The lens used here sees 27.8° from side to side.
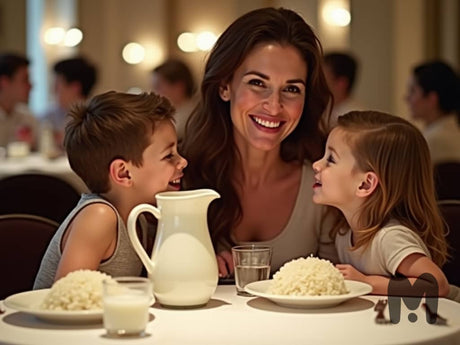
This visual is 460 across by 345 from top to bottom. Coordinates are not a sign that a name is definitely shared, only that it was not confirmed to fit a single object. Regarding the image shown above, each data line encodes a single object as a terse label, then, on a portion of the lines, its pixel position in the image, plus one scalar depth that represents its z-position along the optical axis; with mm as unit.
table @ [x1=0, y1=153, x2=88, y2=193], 5508
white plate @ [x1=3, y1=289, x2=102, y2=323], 1731
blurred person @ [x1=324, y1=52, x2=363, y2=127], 7184
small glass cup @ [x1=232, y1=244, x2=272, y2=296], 2074
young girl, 2354
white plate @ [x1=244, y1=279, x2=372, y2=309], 1884
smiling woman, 2660
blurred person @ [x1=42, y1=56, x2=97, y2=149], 7793
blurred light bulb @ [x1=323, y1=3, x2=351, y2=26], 8500
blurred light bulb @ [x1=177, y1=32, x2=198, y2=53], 9726
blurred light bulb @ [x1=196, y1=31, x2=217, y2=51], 9547
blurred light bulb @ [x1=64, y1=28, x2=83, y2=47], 9211
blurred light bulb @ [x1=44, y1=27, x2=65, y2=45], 9242
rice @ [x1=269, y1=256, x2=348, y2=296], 1924
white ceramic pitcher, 1907
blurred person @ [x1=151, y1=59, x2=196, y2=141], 7730
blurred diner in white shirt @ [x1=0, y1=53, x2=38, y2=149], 7430
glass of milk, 1660
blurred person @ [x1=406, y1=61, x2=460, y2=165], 6230
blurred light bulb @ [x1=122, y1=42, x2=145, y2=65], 9438
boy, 2219
